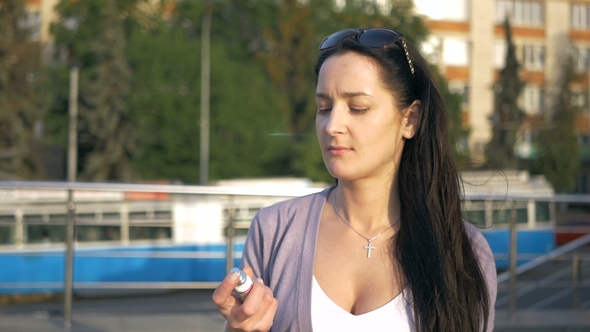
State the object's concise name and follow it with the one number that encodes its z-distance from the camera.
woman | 2.15
